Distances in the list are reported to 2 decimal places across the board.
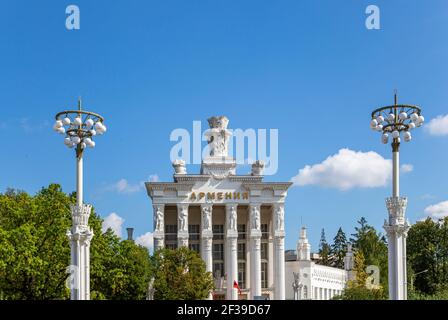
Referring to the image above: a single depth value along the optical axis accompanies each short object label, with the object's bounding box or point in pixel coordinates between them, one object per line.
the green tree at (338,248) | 101.50
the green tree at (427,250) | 74.50
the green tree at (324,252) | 104.25
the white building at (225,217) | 76.00
